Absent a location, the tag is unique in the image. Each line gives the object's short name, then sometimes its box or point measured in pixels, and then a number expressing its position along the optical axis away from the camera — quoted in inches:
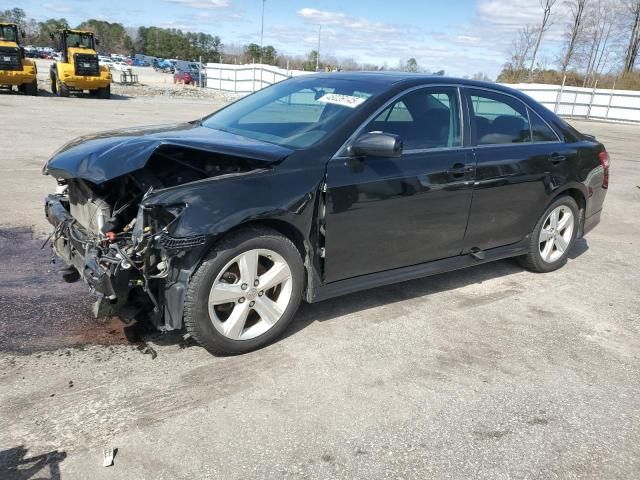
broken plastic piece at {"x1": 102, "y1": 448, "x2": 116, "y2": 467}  97.2
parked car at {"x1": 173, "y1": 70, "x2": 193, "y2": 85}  1796.3
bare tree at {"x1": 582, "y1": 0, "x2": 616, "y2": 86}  1848.9
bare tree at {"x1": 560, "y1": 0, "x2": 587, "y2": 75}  1824.6
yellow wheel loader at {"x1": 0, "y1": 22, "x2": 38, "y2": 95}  894.4
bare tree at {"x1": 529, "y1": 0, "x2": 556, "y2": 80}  1830.0
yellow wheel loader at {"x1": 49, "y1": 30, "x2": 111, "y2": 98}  942.4
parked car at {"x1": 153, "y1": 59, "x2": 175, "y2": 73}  3058.6
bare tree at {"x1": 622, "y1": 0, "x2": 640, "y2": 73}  1860.2
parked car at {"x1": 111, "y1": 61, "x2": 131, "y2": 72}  2593.5
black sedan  124.3
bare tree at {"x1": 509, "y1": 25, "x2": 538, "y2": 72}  1959.9
